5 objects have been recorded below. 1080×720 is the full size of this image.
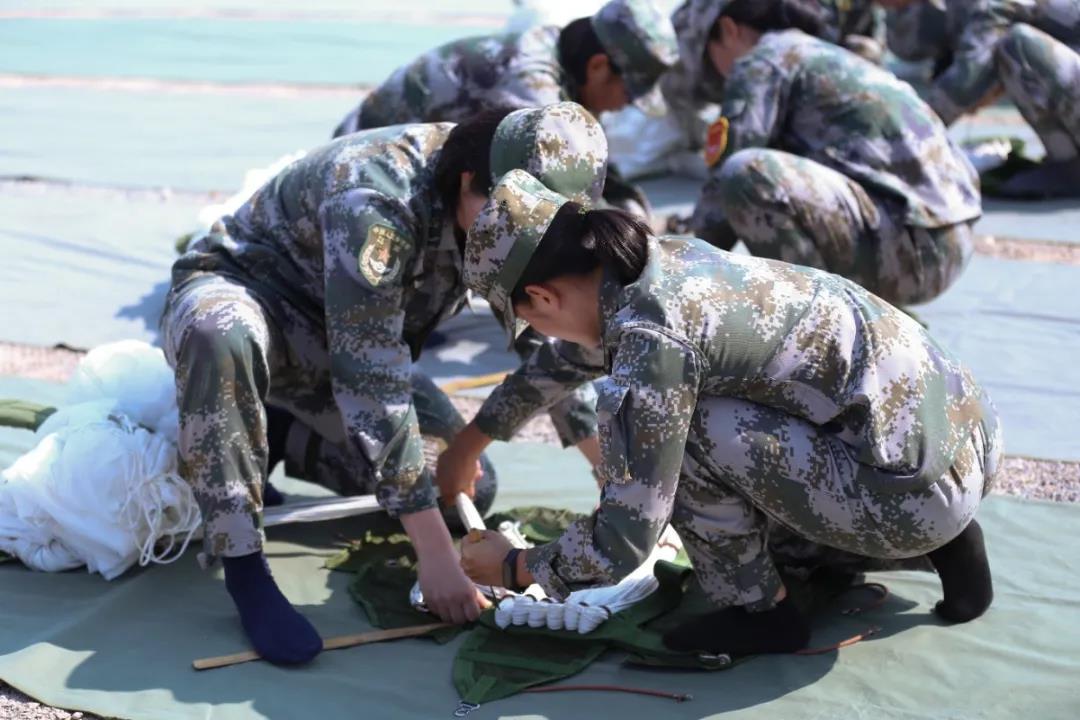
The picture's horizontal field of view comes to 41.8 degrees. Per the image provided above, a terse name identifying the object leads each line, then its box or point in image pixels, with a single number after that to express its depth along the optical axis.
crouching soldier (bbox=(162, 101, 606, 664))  2.63
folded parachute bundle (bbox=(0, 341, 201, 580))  2.90
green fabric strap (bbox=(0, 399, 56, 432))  3.31
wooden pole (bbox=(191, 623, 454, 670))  2.57
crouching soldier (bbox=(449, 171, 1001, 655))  2.25
